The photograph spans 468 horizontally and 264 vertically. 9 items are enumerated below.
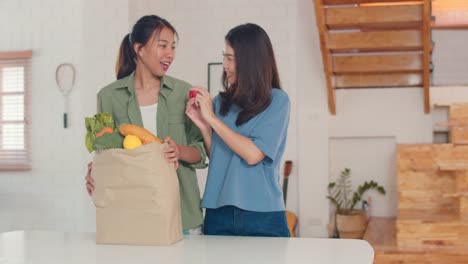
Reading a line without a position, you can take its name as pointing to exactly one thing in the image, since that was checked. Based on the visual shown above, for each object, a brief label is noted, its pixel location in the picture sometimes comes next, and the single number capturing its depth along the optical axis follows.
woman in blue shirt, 1.80
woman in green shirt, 1.98
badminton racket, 5.81
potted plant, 5.42
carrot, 1.67
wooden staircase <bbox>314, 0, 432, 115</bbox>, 4.90
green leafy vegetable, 1.66
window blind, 6.01
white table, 1.45
